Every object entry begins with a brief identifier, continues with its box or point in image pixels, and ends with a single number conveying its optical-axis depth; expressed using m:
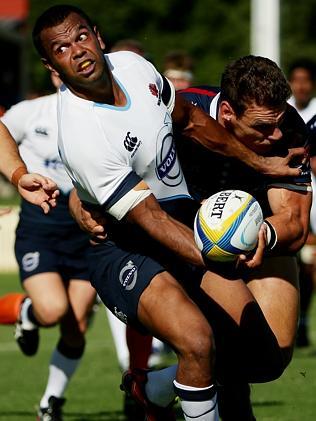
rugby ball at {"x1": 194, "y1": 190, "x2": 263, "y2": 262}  12.55
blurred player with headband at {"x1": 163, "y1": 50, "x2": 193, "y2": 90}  22.27
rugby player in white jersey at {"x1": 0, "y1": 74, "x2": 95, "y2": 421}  17.89
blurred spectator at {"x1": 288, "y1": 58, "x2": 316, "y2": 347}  24.72
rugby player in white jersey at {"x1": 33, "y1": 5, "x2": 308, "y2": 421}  12.60
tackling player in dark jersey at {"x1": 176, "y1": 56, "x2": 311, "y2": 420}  13.62
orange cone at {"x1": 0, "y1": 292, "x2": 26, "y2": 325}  19.31
